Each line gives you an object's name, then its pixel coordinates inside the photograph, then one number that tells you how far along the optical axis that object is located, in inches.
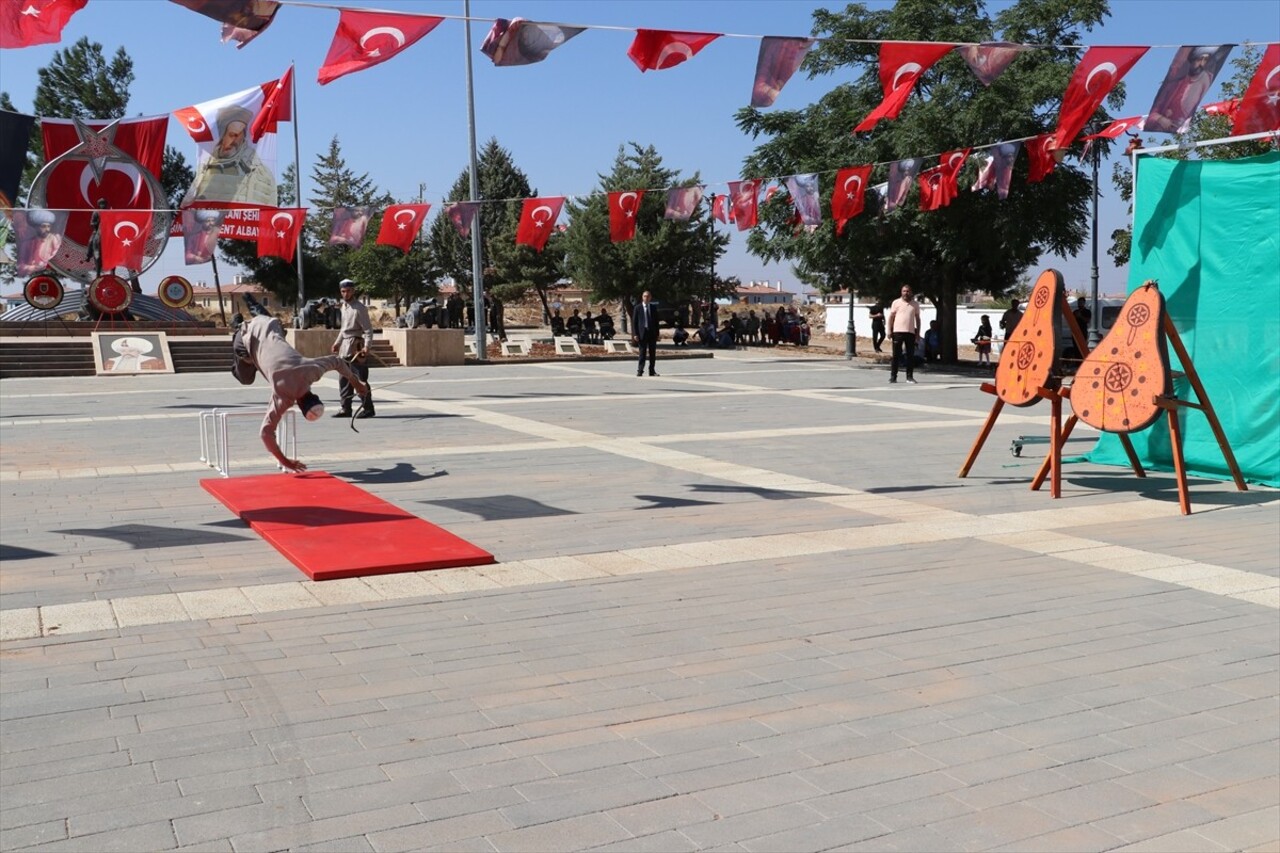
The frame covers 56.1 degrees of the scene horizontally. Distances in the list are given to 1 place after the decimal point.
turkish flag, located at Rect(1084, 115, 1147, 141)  737.0
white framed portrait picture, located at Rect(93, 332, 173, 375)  1021.2
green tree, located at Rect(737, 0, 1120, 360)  1051.3
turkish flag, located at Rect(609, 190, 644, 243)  930.7
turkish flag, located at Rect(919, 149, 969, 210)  819.1
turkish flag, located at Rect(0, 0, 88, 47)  335.9
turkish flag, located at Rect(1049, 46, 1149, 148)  462.3
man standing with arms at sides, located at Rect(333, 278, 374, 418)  559.2
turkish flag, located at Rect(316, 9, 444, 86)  388.5
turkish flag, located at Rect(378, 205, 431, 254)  933.8
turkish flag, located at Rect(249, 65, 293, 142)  834.2
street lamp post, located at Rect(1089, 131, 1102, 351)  1030.4
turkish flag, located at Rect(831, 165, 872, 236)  890.7
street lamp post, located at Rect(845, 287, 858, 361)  1345.7
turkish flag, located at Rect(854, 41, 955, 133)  471.2
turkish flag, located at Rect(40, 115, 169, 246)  1510.8
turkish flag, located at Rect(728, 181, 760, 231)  943.5
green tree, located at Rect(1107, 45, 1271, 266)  978.1
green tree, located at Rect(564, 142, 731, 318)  2032.5
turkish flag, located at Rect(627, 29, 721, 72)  428.8
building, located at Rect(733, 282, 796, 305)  5719.5
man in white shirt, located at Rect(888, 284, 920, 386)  840.9
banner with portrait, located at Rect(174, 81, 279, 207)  940.6
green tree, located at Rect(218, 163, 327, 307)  2546.8
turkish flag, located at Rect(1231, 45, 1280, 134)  446.9
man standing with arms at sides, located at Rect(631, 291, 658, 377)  921.5
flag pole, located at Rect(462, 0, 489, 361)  1226.6
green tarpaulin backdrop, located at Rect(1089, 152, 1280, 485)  378.9
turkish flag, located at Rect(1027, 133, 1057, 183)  770.5
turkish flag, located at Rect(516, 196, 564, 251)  955.3
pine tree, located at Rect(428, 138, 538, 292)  2812.5
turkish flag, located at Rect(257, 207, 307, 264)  965.2
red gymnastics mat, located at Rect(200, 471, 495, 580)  269.4
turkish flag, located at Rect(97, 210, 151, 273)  1009.5
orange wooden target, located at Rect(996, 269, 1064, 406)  370.6
